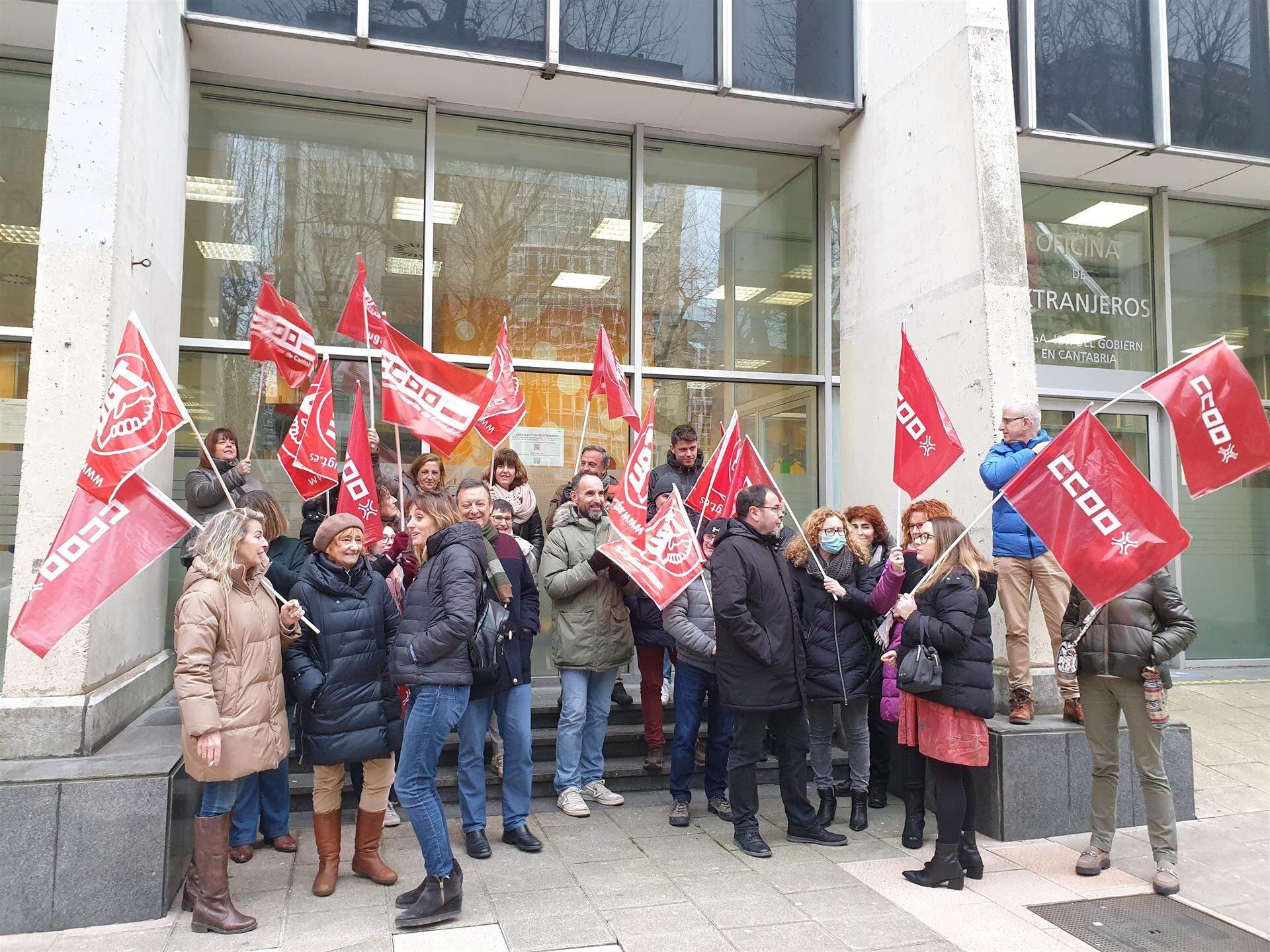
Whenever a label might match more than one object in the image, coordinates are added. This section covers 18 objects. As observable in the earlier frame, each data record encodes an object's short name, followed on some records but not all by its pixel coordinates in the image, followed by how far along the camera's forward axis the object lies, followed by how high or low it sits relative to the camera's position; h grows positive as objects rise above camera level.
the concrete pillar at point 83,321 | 5.01 +1.18
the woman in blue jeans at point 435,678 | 4.56 -0.72
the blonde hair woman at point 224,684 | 4.32 -0.73
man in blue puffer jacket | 6.16 -0.20
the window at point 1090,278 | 10.61 +3.01
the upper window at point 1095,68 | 8.91 +4.55
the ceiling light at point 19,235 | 7.60 +2.38
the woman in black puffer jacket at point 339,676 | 4.73 -0.73
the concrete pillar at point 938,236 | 6.74 +2.41
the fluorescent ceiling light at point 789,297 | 9.82 +2.51
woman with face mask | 5.89 -0.59
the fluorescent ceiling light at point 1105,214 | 10.77 +3.76
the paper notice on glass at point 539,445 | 8.94 +0.85
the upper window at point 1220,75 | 9.40 +4.73
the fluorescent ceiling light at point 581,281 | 9.26 +2.51
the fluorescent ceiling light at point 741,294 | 9.66 +2.52
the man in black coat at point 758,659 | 5.52 -0.73
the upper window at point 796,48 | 8.58 +4.51
